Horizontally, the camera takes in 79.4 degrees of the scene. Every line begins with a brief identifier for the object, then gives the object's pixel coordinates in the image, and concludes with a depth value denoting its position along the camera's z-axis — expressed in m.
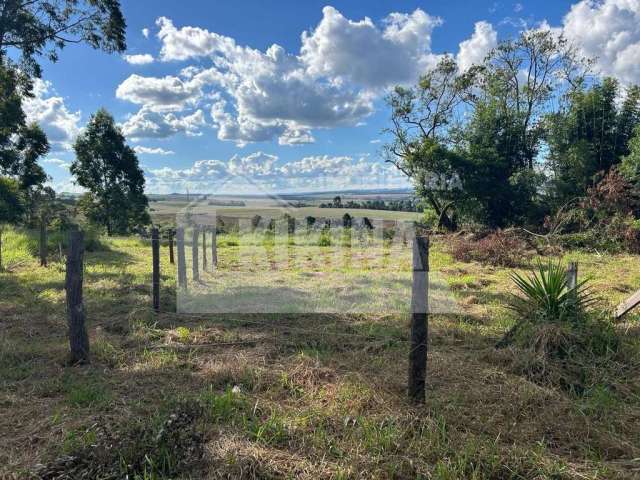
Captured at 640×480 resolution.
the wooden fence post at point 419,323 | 2.44
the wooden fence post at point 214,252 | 8.38
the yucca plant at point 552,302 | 3.40
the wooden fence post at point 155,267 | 4.64
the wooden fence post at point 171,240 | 8.60
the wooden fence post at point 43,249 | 7.84
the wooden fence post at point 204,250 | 7.59
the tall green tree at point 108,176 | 19.28
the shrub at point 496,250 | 8.60
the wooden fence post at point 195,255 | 6.93
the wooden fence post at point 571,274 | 3.97
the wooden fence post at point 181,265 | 6.02
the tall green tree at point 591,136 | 12.75
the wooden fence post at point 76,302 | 3.12
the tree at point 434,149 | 14.98
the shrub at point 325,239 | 12.75
